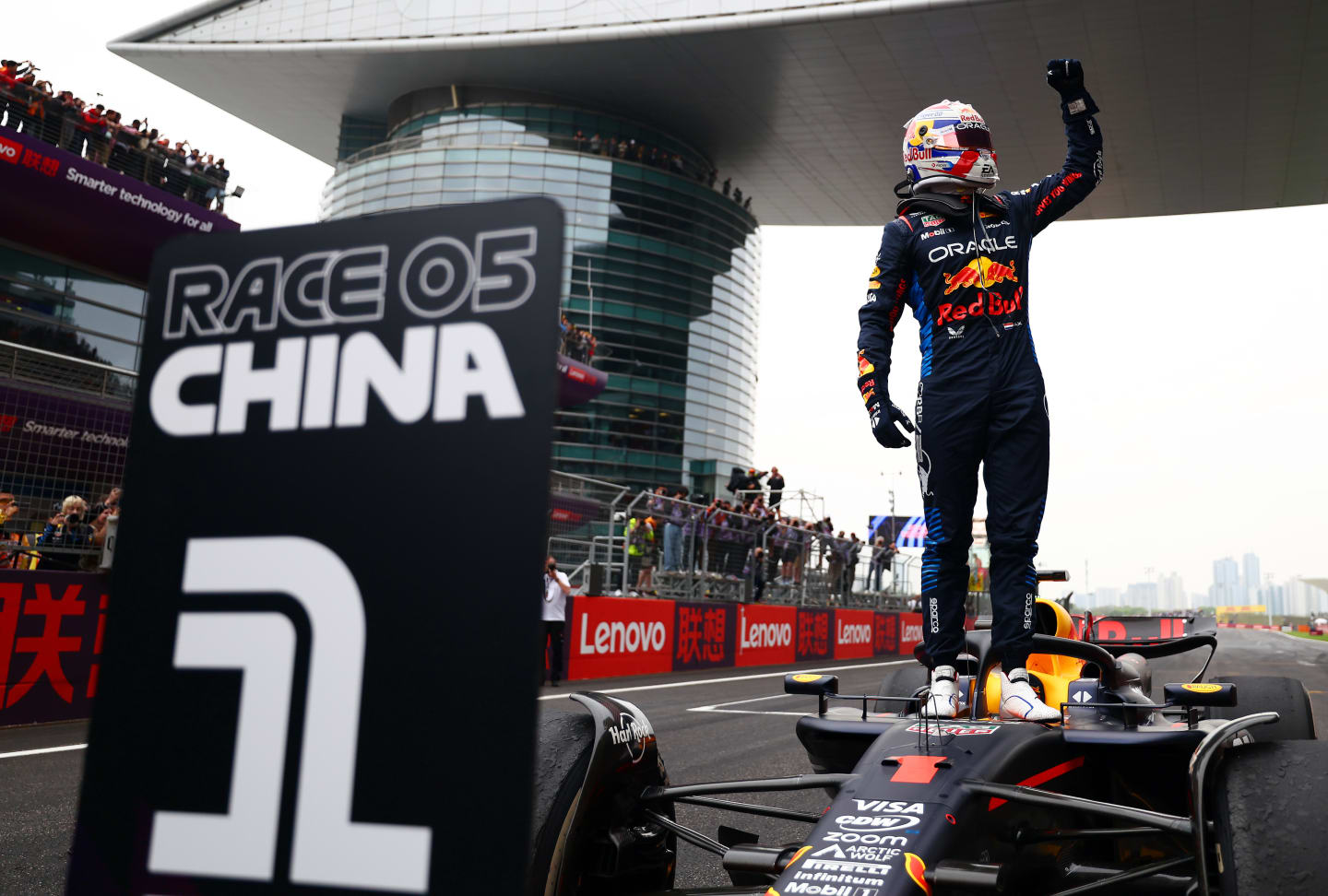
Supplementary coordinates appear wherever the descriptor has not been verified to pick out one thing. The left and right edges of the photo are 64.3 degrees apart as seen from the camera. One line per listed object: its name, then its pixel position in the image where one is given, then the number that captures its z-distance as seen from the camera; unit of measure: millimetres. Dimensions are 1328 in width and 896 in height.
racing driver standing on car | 3014
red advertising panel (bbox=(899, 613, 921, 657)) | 23875
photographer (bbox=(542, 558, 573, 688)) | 11078
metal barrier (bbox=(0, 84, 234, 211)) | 15117
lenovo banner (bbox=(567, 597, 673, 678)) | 12436
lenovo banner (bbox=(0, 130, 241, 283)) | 15008
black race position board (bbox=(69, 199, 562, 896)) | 1086
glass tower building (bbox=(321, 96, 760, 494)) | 36562
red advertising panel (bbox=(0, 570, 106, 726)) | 7031
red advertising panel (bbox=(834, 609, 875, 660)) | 19891
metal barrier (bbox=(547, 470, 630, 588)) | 12781
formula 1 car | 1869
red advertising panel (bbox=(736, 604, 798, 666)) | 16016
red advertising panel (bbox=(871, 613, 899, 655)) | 22066
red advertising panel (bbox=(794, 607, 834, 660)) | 18141
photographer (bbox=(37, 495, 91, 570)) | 7504
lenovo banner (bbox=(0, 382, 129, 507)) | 7266
